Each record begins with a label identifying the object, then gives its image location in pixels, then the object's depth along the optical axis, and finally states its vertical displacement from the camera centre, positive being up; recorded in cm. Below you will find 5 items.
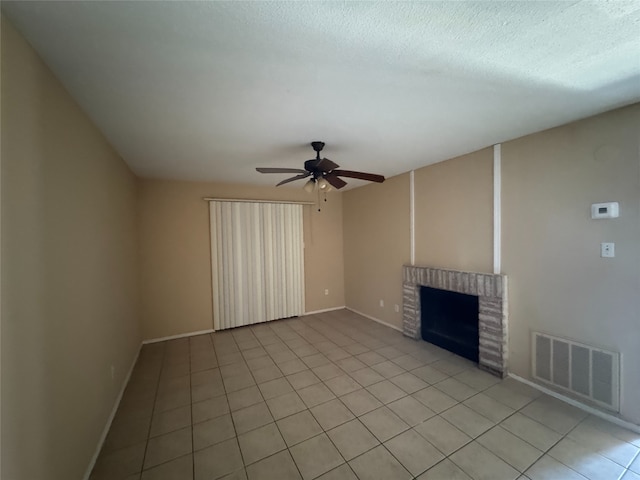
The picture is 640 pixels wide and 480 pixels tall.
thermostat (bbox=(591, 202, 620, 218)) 196 +14
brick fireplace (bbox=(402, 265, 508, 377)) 263 -83
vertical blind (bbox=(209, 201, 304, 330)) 417 -46
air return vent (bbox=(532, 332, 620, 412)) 200 -122
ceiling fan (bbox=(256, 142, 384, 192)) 226 +58
